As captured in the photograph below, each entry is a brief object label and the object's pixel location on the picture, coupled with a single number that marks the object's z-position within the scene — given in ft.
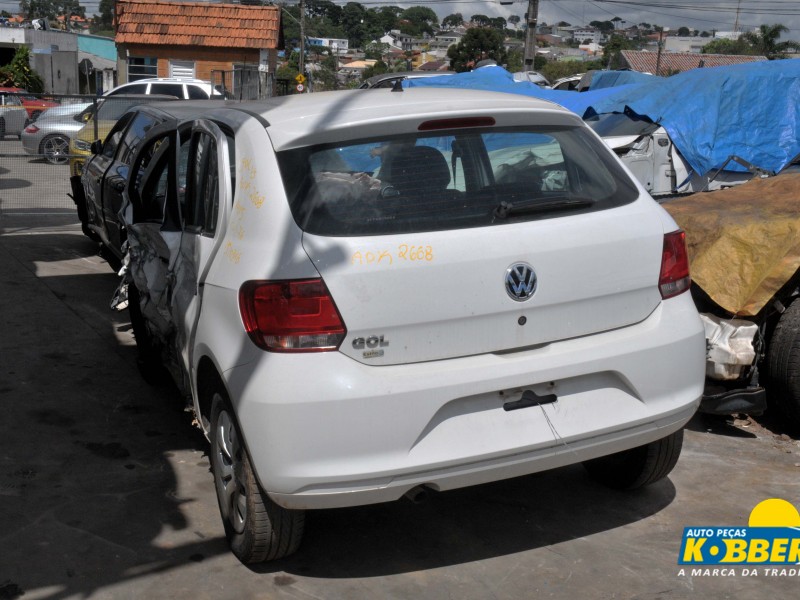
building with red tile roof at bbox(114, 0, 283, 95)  116.67
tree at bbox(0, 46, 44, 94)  130.52
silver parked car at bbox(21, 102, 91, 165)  57.72
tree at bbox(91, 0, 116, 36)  441.68
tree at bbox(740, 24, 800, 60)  235.81
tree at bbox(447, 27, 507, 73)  202.69
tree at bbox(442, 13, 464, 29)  625.00
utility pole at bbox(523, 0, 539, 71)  99.25
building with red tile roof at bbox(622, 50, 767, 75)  183.52
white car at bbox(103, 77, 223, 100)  76.79
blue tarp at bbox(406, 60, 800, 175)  35.29
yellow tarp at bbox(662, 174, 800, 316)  16.89
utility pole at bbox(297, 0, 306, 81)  170.50
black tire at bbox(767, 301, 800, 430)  16.75
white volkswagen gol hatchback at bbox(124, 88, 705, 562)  10.98
